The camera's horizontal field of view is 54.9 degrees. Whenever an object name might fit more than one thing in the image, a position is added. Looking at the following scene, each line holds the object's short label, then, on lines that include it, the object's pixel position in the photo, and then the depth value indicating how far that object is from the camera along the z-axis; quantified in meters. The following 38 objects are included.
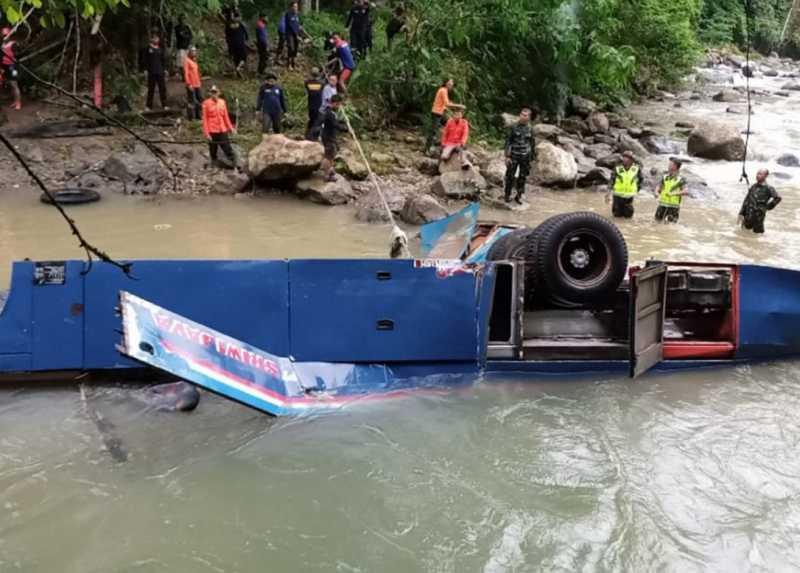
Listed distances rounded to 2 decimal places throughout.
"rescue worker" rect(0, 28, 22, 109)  14.74
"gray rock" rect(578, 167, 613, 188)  16.45
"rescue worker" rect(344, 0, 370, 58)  19.70
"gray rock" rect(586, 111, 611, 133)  21.18
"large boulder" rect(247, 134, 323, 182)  13.94
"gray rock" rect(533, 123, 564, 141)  19.28
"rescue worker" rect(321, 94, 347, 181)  14.92
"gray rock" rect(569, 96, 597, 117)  22.41
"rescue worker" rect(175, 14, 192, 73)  17.75
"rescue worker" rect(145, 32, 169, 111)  15.68
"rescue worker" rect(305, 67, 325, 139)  15.26
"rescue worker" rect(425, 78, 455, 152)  16.36
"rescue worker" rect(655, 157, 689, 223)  13.56
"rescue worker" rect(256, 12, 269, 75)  18.83
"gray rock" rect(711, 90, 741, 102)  29.64
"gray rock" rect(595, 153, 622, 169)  17.70
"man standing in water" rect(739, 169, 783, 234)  13.18
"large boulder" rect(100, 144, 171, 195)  14.11
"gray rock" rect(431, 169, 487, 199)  14.49
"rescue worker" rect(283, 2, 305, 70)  19.39
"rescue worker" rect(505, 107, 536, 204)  13.98
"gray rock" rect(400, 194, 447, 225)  12.90
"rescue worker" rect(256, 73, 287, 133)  15.70
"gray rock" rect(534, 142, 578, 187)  16.03
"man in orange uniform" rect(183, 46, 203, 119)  15.95
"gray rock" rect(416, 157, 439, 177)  15.91
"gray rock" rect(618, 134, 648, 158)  19.67
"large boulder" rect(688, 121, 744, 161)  19.78
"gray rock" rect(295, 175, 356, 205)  13.93
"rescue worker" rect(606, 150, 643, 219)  13.77
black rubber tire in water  13.09
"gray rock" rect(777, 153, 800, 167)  19.34
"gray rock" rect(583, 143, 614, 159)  18.70
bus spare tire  6.96
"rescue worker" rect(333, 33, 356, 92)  17.89
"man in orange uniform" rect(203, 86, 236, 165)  14.14
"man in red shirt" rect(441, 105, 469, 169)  15.56
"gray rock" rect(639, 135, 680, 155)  20.55
